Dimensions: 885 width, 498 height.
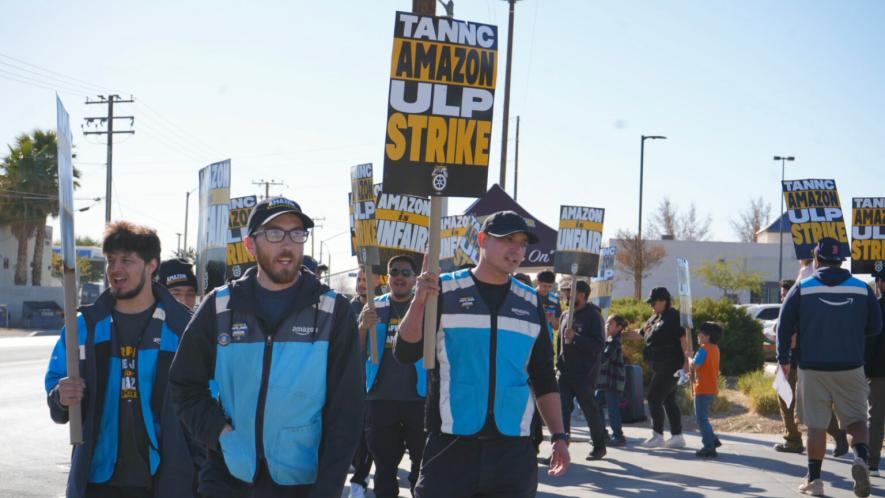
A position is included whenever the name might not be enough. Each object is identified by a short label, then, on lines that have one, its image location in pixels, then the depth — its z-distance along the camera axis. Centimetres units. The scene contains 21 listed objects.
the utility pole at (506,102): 2642
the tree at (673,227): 8219
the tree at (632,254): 5976
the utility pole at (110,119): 4847
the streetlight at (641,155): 4575
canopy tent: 2184
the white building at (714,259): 7288
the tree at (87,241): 10796
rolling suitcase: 1344
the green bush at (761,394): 1488
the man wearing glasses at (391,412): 750
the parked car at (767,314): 3043
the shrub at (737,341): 1920
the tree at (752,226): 9375
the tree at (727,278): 6119
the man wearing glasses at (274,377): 378
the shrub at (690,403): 1552
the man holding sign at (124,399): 438
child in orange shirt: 1138
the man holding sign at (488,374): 479
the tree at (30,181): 5144
